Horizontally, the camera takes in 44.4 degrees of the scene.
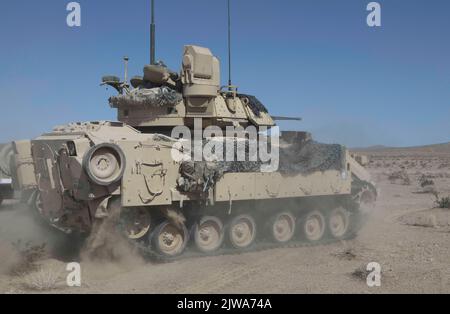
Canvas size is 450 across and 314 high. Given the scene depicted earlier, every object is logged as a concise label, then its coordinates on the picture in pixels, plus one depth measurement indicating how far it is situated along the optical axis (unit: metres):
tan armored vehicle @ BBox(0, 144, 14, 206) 12.60
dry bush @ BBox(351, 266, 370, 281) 9.12
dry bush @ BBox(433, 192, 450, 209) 19.22
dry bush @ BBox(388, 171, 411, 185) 32.94
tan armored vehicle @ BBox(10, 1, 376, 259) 10.09
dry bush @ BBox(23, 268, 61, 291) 8.35
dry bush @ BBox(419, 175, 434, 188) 29.39
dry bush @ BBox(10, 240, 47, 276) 9.42
